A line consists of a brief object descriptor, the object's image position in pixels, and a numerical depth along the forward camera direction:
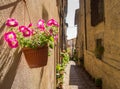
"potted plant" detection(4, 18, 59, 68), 1.23
